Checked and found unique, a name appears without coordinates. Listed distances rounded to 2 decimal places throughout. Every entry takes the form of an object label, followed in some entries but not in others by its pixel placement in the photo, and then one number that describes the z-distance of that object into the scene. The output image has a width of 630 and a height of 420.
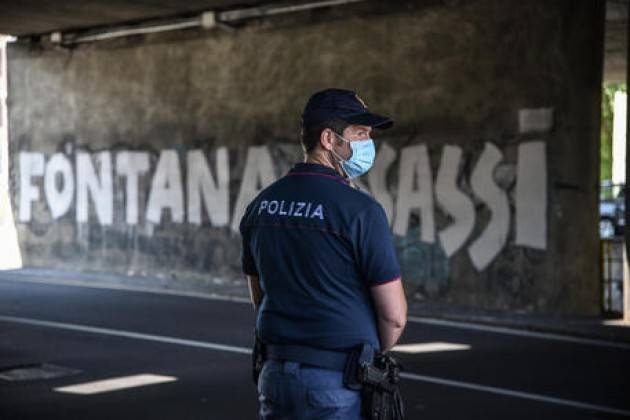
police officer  3.67
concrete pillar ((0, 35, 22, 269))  22.92
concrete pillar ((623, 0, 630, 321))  13.86
